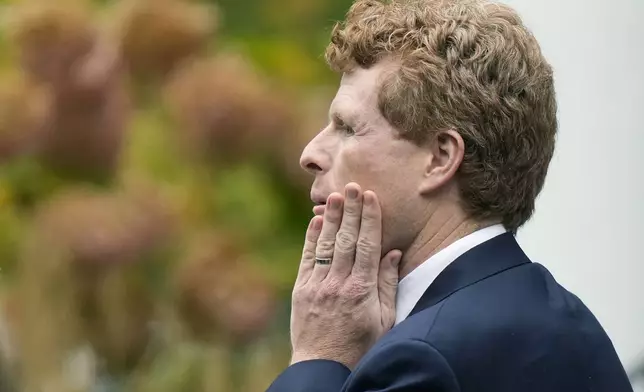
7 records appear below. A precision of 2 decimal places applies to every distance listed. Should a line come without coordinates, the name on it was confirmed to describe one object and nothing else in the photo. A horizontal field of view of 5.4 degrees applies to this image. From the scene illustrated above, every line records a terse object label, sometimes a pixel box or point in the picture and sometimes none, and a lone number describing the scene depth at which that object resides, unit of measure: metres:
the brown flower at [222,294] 6.80
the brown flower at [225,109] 6.79
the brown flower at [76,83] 6.69
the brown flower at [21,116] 6.68
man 6.29
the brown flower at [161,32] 6.75
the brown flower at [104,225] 6.71
